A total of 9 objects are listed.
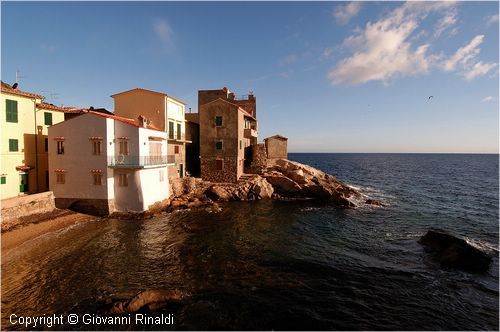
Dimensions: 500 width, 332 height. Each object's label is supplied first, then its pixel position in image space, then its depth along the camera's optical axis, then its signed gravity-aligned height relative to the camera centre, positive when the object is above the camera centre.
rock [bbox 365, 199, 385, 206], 37.78 -6.98
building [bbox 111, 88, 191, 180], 34.06 +6.70
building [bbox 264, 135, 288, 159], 54.78 +2.31
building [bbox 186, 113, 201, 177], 44.12 +1.26
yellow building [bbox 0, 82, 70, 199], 24.64 +1.66
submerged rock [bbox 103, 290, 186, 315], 12.45 -7.45
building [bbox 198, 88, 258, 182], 40.22 +2.60
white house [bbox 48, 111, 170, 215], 26.20 -0.62
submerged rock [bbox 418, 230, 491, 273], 18.06 -7.45
